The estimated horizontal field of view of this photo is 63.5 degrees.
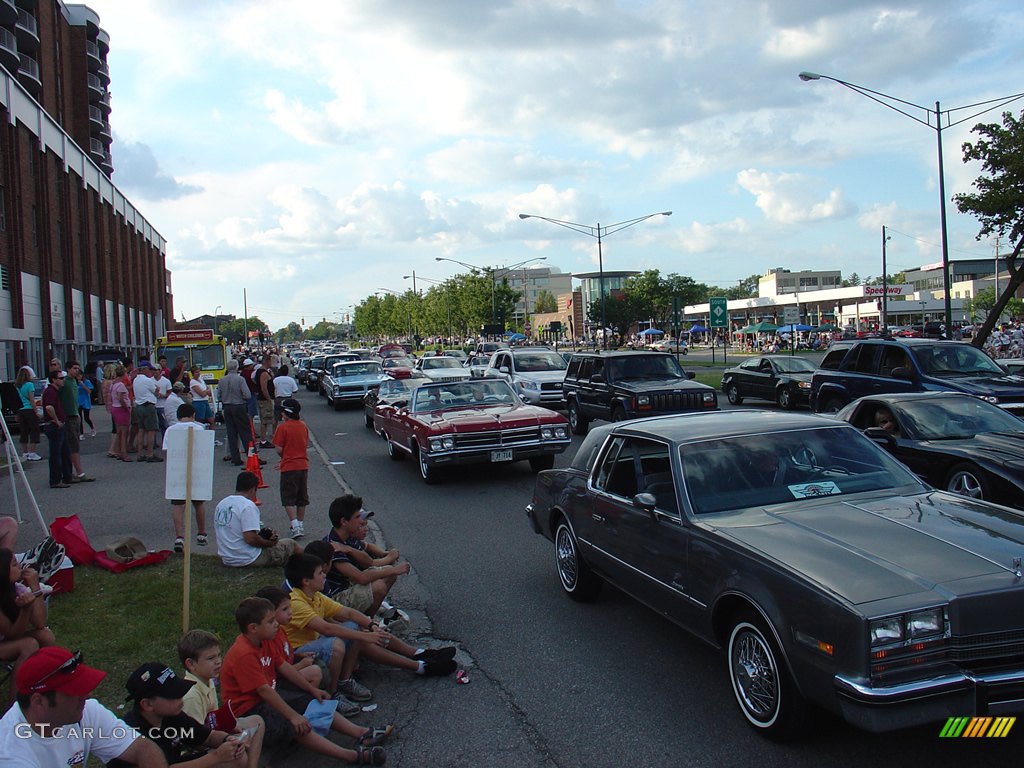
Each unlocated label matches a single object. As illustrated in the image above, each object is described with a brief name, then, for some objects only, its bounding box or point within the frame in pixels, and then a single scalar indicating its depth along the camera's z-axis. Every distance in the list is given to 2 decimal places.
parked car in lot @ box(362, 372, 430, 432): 17.38
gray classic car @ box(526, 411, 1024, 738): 3.65
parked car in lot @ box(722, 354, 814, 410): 21.64
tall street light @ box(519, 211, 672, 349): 42.27
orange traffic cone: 10.16
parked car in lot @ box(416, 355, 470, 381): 26.42
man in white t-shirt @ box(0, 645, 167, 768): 3.20
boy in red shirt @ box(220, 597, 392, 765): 4.39
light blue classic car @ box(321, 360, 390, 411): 27.70
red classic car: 12.26
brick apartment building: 34.91
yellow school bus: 29.62
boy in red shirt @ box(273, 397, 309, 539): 9.48
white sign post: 6.68
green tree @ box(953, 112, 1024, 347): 23.23
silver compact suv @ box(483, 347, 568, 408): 22.34
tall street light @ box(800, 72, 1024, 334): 20.28
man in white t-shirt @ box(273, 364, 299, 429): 17.28
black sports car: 7.85
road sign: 33.50
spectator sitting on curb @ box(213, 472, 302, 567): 7.85
